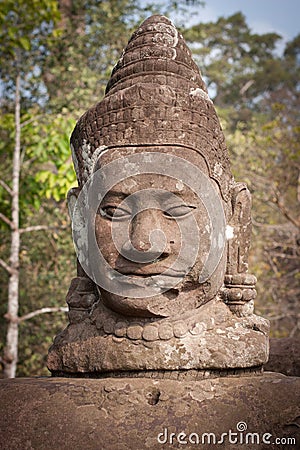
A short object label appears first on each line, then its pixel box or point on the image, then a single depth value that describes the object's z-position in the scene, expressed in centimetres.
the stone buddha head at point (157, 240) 224
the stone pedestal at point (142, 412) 183
